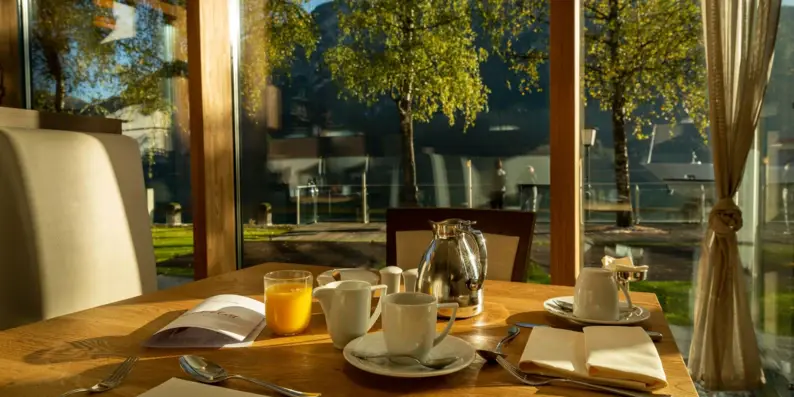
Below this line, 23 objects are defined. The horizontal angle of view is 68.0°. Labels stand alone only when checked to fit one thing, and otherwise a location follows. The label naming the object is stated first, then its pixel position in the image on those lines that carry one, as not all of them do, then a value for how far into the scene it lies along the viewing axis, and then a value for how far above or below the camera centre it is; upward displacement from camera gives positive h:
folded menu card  1.04 -0.26
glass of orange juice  1.10 -0.22
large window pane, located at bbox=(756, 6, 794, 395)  2.34 -0.15
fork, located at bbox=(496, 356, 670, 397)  0.82 -0.29
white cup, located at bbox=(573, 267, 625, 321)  1.15 -0.23
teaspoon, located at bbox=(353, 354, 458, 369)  0.89 -0.27
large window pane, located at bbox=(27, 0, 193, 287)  3.62 +0.70
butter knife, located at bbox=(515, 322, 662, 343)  1.06 -0.28
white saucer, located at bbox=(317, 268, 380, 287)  1.38 -0.22
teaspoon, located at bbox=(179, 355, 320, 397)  0.83 -0.27
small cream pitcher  1.01 -0.21
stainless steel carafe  1.23 -0.18
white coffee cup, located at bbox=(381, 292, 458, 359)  0.89 -0.22
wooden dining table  0.84 -0.28
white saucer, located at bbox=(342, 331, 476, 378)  0.85 -0.27
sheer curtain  2.20 +0.08
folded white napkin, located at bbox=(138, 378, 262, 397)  0.78 -0.27
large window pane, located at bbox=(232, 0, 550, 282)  2.90 +0.35
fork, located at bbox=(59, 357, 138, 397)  0.83 -0.28
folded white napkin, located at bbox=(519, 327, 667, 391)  0.83 -0.27
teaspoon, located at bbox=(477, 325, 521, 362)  0.93 -0.27
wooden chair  1.81 -0.17
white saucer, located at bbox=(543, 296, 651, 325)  1.14 -0.27
